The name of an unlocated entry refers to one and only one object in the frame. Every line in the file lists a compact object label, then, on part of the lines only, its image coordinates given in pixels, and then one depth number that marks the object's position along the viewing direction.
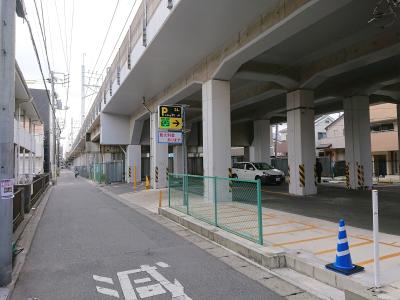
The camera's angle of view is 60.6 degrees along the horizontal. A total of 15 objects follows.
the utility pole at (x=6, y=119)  5.18
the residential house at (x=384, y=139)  31.66
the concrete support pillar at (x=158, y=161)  23.06
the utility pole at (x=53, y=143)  33.42
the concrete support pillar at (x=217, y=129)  14.14
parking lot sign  15.92
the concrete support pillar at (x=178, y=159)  33.28
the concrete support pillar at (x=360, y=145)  17.84
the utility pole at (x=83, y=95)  47.21
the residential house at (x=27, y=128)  17.42
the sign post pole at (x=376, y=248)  4.25
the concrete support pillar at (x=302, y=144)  15.80
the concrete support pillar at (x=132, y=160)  31.13
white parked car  22.08
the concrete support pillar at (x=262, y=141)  27.50
